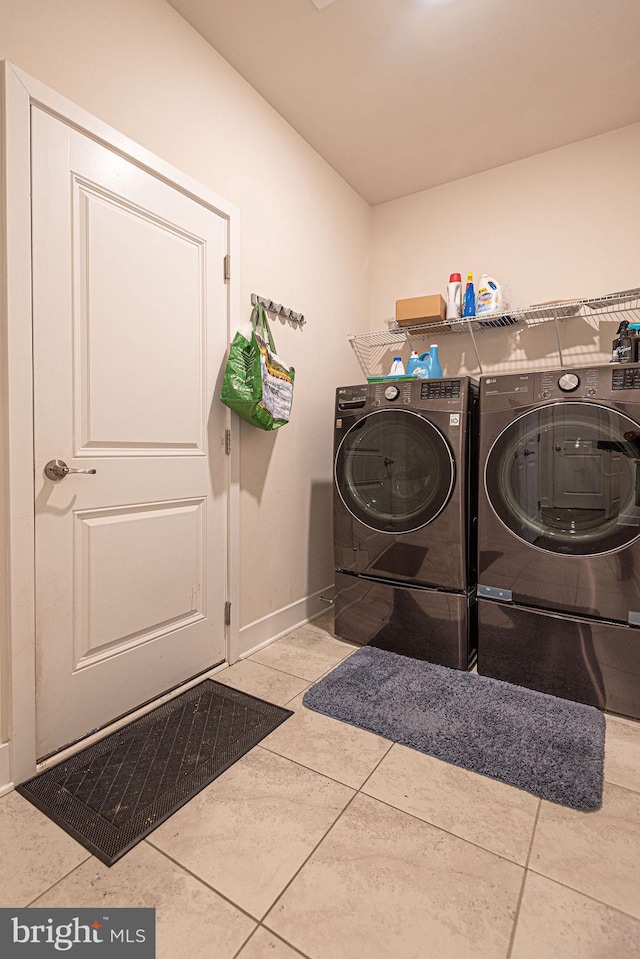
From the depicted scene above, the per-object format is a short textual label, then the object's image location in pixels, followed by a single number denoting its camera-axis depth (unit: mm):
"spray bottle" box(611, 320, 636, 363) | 1867
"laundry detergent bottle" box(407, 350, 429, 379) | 2549
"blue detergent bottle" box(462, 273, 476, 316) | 2512
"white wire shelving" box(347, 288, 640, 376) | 2276
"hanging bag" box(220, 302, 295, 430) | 1936
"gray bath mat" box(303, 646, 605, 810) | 1389
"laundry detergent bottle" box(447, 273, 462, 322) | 2582
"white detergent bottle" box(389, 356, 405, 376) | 2471
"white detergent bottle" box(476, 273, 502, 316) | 2479
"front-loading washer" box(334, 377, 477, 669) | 1997
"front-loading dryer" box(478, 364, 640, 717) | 1684
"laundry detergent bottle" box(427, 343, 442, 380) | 2497
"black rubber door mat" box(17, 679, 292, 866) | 1203
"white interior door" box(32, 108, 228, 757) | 1422
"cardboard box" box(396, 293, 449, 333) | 2562
